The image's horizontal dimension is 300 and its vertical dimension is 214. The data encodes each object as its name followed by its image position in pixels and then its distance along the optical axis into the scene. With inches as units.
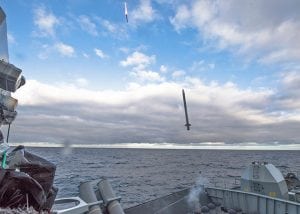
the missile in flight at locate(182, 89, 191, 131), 685.0
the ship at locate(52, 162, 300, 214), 478.4
